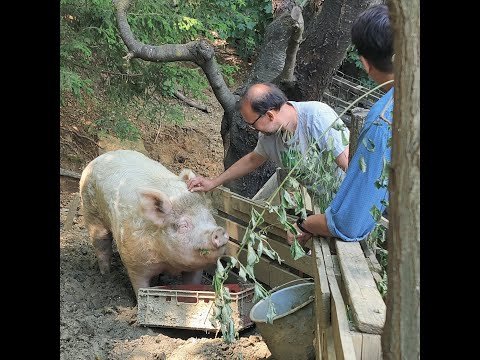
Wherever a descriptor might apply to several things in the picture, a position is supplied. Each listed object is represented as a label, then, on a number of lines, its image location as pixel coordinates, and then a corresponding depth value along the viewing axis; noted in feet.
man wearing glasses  16.06
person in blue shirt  10.69
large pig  19.57
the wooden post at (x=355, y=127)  13.69
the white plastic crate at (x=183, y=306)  17.90
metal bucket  13.05
